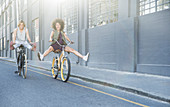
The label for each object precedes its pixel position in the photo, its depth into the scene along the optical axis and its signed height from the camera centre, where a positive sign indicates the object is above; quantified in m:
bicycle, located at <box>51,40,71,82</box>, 6.15 -0.44
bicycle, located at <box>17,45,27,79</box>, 7.39 -0.26
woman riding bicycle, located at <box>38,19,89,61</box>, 6.73 +0.63
